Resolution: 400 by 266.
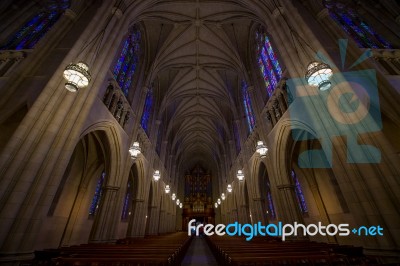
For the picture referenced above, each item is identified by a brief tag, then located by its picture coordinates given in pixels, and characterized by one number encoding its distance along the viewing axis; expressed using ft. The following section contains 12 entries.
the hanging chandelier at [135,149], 31.79
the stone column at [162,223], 70.75
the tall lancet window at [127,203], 54.76
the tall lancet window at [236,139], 68.20
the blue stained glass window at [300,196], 43.59
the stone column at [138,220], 43.11
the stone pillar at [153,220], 58.80
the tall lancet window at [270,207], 52.72
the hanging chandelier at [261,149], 30.73
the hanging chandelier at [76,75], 16.25
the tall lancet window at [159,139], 67.60
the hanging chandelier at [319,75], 16.70
